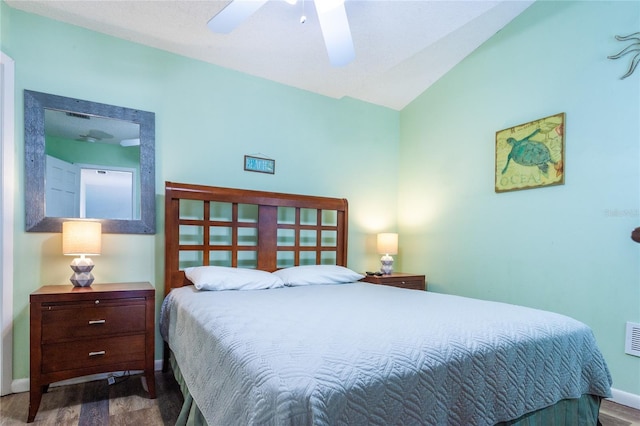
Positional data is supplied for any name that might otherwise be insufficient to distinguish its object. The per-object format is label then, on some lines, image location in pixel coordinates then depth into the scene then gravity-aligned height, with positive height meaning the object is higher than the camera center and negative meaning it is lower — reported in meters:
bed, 0.91 -0.50
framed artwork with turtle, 2.44 +0.46
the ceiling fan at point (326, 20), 1.67 +0.99
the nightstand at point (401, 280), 3.13 -0.66
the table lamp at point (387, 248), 3.34 -0.37
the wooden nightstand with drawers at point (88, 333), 1.81 -0.73
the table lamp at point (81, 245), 2.05 -0.24
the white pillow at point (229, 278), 2.17 -0.47
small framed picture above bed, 2.95 +0.41
